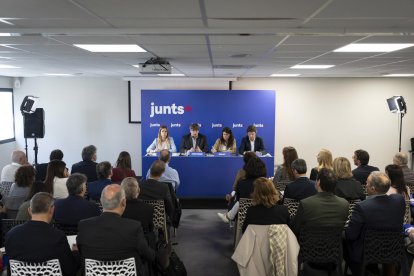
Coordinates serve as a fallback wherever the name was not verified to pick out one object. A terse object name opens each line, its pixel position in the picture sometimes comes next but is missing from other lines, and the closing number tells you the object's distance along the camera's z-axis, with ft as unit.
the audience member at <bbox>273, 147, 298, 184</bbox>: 18.58
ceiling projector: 17.70
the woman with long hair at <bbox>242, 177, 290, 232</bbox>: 11.93
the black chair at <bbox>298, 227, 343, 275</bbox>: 12.02
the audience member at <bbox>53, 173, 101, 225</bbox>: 12.39
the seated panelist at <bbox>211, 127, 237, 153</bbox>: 27.63
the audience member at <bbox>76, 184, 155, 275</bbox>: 9.32
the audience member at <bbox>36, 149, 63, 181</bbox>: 19.75
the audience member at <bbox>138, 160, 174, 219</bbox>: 15.57
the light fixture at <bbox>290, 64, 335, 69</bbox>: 22.72
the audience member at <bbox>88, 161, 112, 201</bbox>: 15.75
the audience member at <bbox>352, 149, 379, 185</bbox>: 18.57
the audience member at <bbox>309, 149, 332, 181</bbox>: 18.42
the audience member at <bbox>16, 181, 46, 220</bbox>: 12.47
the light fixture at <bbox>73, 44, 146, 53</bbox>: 14.16
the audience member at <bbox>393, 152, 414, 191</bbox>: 17.98
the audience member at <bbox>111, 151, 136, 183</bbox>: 18.83
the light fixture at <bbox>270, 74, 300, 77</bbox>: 30.60
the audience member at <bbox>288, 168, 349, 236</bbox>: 12.26
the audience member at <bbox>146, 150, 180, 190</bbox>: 18.89
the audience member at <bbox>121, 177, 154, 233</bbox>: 12.62
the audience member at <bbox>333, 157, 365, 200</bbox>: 15.53
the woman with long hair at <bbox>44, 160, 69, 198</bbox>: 15.79
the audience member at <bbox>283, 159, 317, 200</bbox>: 14.88
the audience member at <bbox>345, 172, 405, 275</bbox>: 11.61
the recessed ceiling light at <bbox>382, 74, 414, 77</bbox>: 30.35
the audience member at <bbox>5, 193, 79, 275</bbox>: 9.16
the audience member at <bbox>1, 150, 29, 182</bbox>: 19.26
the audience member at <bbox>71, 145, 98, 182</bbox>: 19.54
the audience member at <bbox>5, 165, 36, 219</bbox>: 14.70
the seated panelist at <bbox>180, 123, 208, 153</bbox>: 27.99
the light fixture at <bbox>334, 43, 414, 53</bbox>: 13.78
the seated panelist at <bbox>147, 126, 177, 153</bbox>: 27.55
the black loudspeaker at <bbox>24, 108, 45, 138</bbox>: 29.91
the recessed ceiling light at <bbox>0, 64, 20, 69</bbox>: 23.21
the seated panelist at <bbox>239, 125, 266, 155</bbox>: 27.35
